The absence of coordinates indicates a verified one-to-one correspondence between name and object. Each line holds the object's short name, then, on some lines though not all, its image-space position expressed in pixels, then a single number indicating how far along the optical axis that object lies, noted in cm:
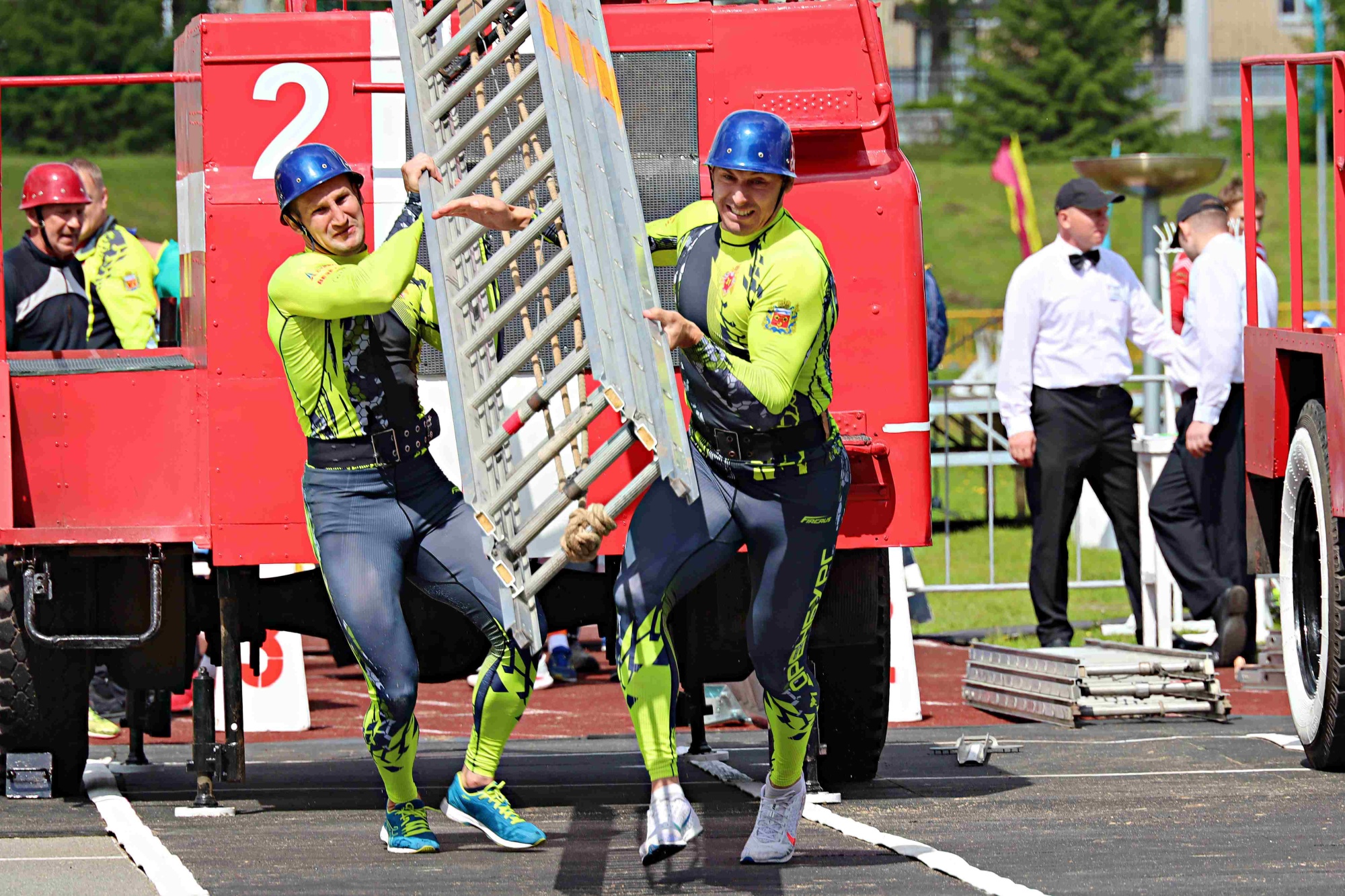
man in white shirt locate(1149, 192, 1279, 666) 2175
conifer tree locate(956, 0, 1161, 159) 11975
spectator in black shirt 1936
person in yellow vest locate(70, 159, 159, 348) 1995
